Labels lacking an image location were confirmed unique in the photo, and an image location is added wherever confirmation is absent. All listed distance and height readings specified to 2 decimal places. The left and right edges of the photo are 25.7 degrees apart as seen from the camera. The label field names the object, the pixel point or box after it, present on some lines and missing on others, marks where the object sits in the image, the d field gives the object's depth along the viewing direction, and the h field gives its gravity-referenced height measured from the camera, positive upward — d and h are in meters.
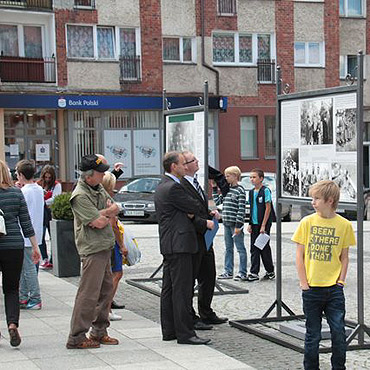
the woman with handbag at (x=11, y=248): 7.68 -1.10
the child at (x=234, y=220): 12.12 -1.39
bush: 12.99 -1.23
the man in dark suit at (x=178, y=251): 8.05 -1.21
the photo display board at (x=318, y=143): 7.82 -0.18
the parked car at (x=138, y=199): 23.47 -2.05
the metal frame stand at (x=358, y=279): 7.57 -1.54
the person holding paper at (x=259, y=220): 12.33 -1.42
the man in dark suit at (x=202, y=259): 8.41 -1.44
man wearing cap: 7.65 -1.05
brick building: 32.00 +2.51
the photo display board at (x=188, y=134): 10.95 -0.08
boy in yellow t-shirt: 6.48 -1.16
